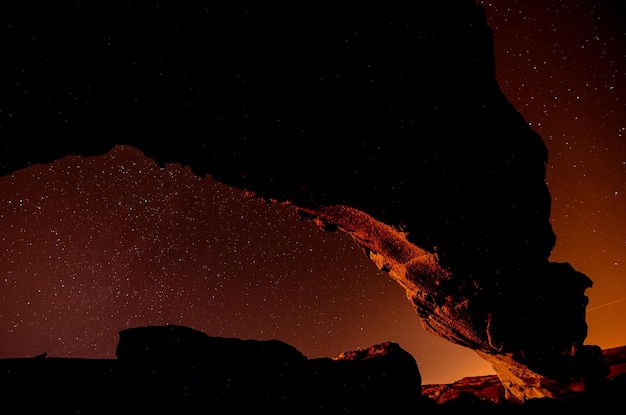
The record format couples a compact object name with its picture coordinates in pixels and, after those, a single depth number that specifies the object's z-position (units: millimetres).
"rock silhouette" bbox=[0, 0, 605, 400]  4160
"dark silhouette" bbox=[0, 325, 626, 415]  2645
